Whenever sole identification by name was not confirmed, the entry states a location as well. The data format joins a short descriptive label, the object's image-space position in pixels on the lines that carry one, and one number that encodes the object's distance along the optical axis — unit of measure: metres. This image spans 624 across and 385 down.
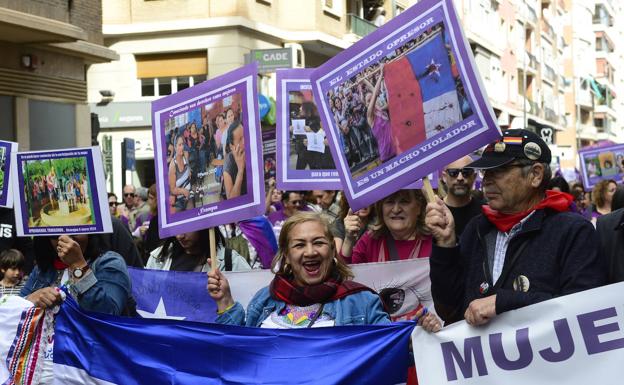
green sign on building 16.08
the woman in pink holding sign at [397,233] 5.42
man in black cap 3.78
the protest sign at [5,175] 7.34
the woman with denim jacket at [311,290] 4.35
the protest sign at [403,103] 4.10
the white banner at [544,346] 3.76
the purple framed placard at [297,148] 6.59
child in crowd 7.50
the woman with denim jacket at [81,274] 4.99
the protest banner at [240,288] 5.47
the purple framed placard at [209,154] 5.08
